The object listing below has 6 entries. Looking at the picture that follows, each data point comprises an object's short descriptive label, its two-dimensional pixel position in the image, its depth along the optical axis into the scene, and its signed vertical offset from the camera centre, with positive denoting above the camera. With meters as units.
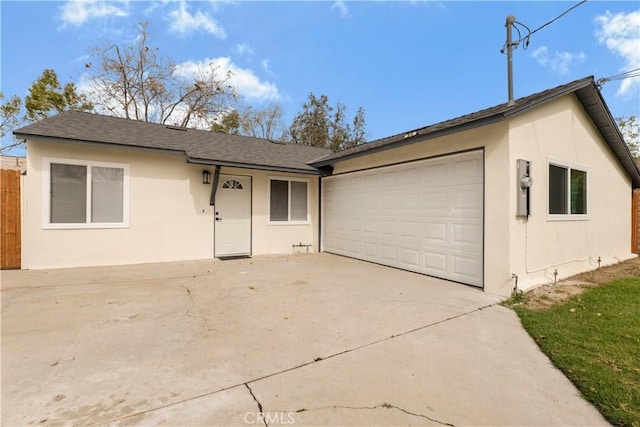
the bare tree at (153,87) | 15.41 +7.16
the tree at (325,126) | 21.41 +6.53
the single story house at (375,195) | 5.08 +0.47
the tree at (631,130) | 20.69 +6.09
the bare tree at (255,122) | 18.66 +6.40
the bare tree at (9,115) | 15.29 +5.12
